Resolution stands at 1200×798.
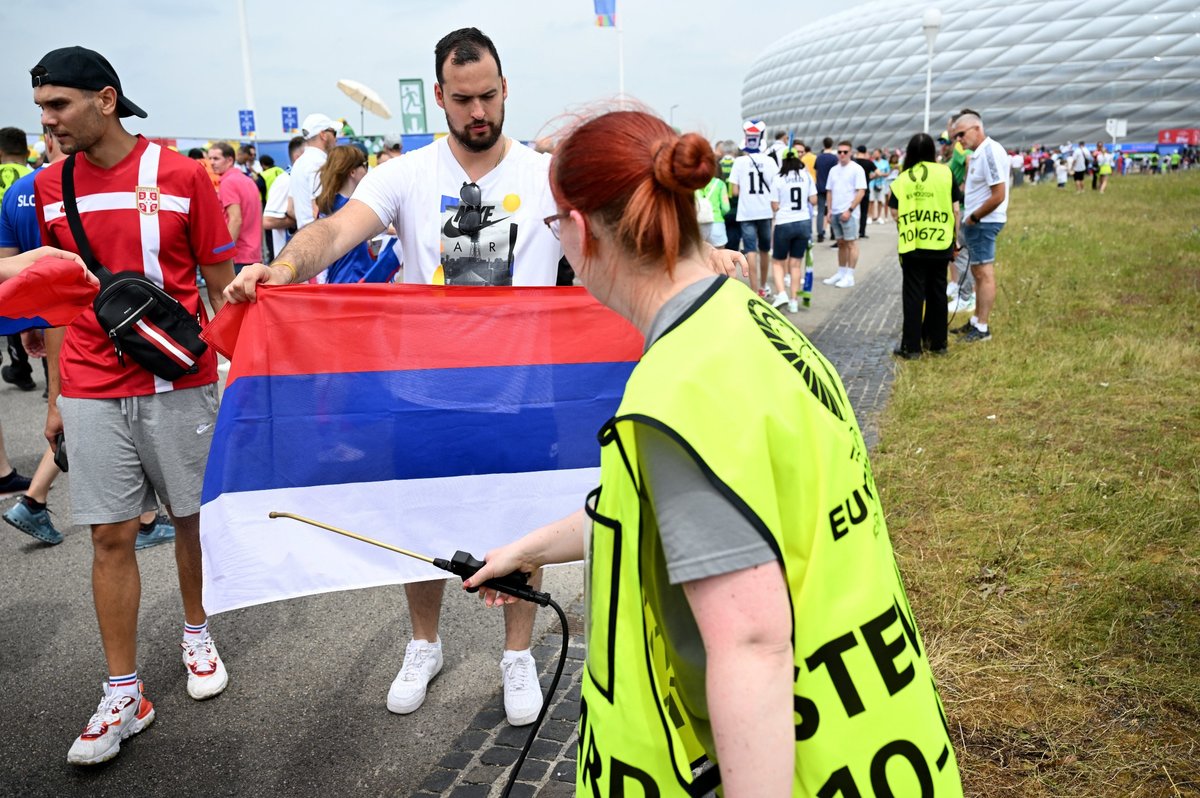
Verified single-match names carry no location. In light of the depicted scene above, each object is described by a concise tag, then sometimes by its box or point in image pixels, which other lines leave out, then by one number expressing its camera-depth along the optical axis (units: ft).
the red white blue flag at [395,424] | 9.74
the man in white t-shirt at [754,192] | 36.81
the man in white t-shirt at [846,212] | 47.44
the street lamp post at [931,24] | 77.66
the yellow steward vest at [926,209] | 28.55
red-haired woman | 3.85
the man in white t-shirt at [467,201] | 10.57
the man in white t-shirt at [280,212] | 29.04
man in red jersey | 10.89
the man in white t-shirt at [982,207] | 30.40
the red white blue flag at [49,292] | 9.71
